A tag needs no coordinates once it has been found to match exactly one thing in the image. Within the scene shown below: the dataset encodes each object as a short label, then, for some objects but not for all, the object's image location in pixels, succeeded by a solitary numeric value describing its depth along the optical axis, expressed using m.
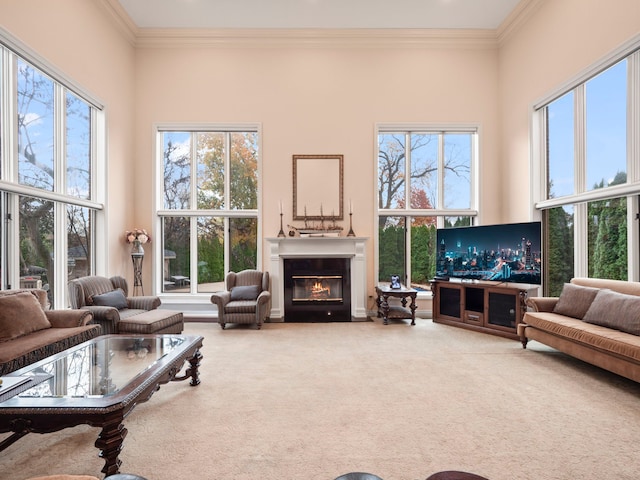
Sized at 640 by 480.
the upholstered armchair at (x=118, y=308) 4.25
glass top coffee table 1.94
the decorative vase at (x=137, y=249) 6.31
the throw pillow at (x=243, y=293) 6.01
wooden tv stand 5.07
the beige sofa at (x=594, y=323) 3.21
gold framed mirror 6.64
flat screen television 5.01
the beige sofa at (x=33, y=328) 2.93
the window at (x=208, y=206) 6.79
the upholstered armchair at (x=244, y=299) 5.68
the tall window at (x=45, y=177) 4.04
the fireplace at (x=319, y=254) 6.32
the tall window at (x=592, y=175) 4.19
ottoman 4.24
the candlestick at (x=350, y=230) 6.53
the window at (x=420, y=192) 6.84
